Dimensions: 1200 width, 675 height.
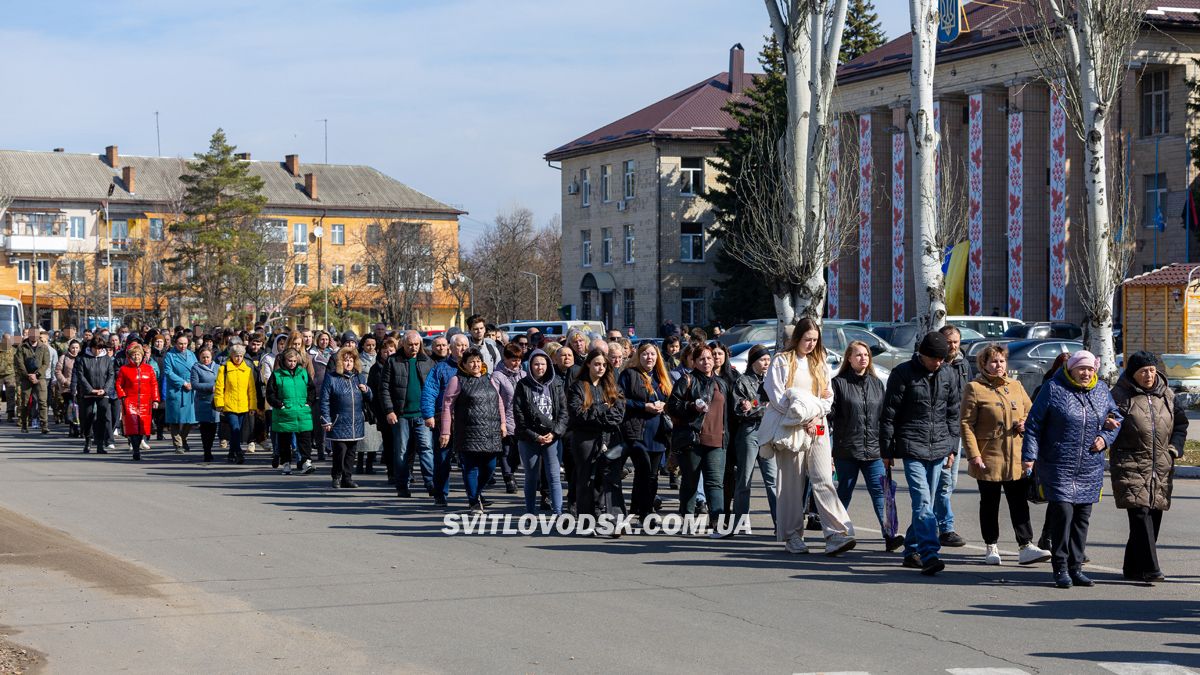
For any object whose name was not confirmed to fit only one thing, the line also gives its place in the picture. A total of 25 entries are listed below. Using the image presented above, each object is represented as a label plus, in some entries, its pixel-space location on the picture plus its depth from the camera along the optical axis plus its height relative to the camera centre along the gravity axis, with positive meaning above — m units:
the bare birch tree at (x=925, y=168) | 22.45 +3.08
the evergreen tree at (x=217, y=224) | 84.31 +8.63
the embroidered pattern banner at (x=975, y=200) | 54.12 +6.20
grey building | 74.94 +8.25
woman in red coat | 22.34 -0.30
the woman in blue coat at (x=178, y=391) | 23.08 -0.27
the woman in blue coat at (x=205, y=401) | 22.05 -0.41
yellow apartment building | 87.62 +8.92
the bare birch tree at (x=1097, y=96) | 25.25 +4.74
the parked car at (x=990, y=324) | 41.62 +1.34
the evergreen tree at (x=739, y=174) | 57.34 +7.87
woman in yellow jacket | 21.52 -0.30
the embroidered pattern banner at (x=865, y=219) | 59.69 +6.10
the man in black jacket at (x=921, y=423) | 11.28 -0.39
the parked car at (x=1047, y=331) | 41.16 +1.15
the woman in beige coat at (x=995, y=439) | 11.26 -0.50
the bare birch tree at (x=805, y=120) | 24.77 +4.19
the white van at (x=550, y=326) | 42.80 +1.38
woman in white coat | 11.84 -0.49
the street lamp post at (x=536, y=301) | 85.19 +4.28
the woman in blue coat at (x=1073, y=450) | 10.50 -0.54
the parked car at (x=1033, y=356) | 30.64 +0.34
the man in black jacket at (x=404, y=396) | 16.84 -0.26
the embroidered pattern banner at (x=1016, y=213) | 52.31 +5.53
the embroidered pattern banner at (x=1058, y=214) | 50.31 +5.29
